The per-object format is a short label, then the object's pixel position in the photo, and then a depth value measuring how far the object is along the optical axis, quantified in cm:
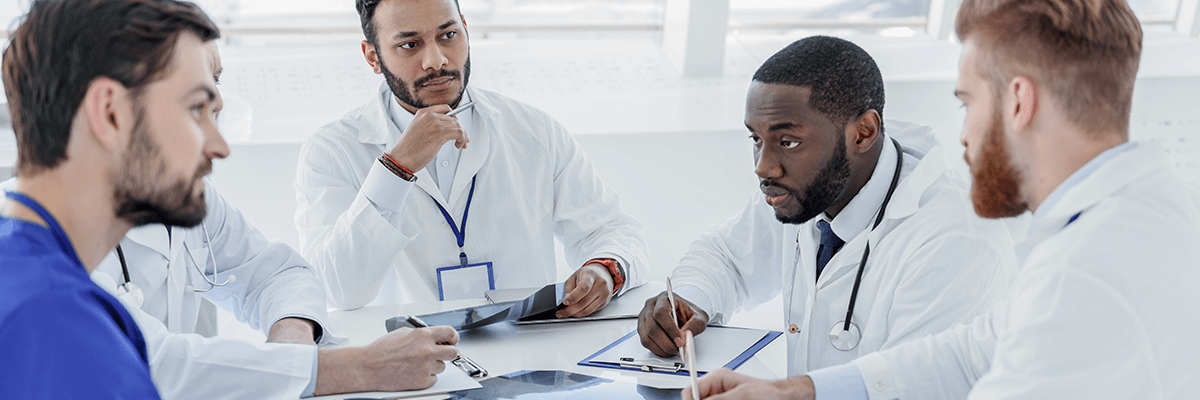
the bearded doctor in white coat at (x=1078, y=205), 91
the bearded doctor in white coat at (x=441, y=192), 203
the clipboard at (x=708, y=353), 152
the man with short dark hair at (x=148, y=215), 91
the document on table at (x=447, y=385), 138
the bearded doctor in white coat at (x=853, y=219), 151
